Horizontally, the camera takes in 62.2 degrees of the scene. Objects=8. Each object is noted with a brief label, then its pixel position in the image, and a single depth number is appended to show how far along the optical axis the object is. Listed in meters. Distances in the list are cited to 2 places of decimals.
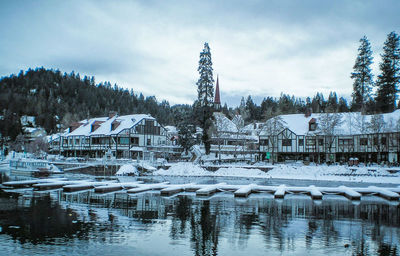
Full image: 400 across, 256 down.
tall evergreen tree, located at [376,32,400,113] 66.75
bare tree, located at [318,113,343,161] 54.34
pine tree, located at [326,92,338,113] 119.32
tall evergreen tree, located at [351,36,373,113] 71.44
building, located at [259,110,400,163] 52.97
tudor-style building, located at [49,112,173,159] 67.12
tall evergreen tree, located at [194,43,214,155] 59.22
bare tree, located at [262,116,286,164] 59.28
